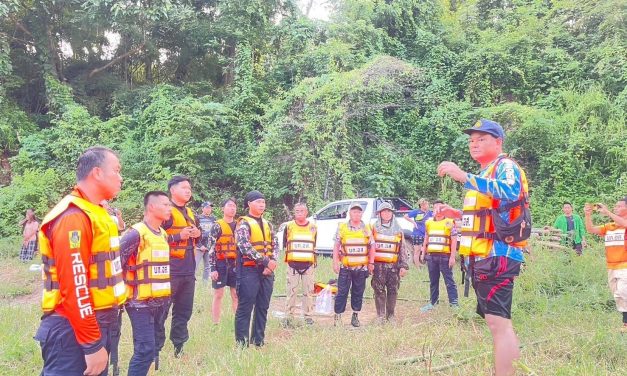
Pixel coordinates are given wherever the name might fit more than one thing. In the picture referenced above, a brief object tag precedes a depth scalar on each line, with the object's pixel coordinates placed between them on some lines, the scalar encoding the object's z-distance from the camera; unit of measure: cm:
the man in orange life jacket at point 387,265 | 688
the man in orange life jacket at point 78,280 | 246
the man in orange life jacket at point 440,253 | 741
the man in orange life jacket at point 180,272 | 495
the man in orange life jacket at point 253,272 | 529
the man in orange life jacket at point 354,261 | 687
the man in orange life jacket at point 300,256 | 700
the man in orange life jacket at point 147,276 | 387
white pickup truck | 1177
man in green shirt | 970
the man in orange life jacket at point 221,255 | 678
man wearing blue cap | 328
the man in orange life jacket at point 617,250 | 566
